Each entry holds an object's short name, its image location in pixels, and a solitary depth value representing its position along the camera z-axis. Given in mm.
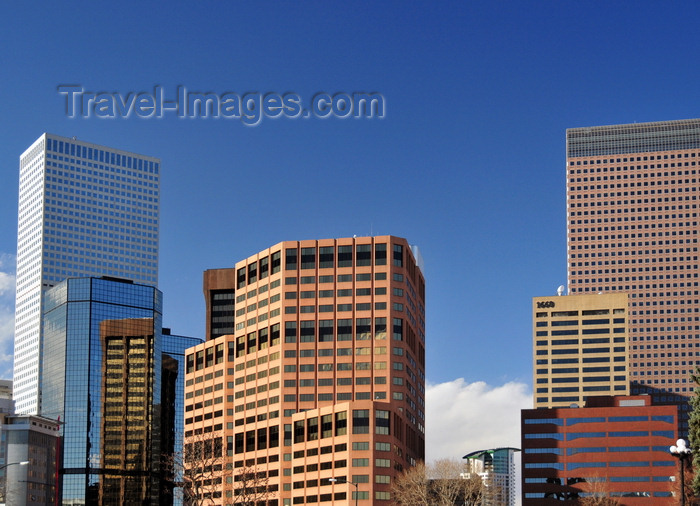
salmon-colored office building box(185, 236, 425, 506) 146350
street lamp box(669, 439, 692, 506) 67938
